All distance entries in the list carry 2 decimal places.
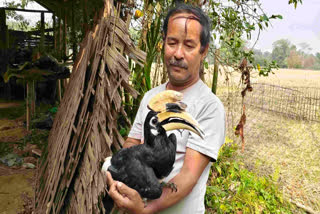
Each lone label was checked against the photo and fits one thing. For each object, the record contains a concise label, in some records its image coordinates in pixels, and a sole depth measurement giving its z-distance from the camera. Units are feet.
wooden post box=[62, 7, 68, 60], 17.93
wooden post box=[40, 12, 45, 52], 17.99
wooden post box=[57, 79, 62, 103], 20.42
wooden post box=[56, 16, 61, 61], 18.85
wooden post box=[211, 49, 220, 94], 9.02
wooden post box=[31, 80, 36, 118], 15.90
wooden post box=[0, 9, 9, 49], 19.63
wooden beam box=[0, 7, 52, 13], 19.21
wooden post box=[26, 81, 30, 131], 15.47
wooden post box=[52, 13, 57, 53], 19.79
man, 2.73
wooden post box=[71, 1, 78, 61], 14.93
